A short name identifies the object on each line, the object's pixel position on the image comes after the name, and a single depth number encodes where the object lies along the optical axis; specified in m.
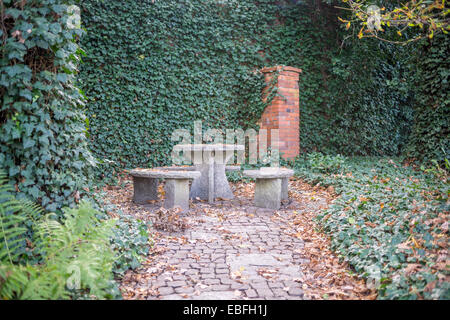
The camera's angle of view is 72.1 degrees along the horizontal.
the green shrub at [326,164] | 6.35
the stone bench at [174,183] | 4.41
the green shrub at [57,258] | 1.69
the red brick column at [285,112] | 7.01
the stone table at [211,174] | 5.21
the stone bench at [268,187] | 4.72
